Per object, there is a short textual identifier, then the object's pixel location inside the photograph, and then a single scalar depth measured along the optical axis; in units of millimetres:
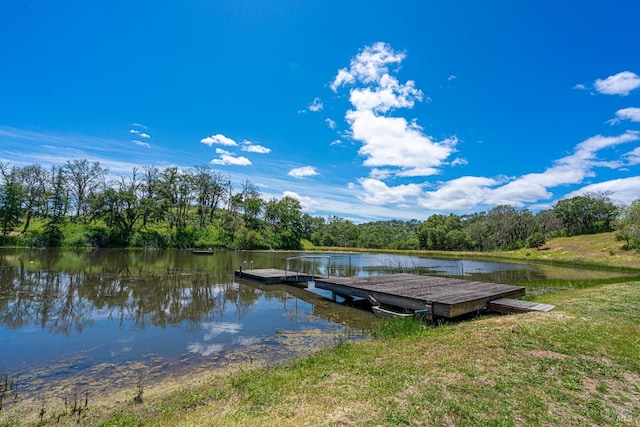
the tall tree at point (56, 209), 43094
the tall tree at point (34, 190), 48438
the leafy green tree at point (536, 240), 62347
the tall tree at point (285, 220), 74238
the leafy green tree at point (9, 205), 41688
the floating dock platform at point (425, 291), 10125
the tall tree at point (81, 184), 54781
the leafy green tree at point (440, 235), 77312
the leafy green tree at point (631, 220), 29562
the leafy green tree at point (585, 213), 69000
